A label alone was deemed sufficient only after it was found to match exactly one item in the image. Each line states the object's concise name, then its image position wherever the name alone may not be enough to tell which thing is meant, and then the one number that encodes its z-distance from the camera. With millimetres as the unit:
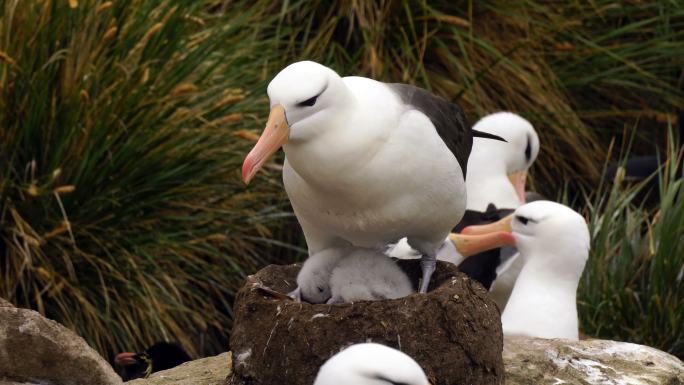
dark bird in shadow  12435
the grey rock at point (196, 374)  10297
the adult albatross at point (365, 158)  8461
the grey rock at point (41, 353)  9898
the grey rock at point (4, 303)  9984
